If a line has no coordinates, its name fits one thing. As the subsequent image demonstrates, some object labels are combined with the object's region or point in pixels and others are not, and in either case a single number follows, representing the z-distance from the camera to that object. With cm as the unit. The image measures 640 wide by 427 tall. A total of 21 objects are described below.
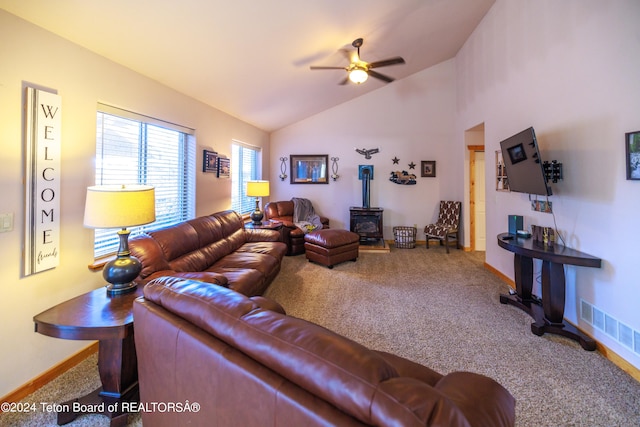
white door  544
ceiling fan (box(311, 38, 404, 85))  338
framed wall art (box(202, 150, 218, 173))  393
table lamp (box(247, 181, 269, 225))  481
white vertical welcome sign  179
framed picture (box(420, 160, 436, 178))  613
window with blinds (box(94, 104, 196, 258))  246
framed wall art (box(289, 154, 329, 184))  649
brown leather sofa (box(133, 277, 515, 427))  66
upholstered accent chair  546
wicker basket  580
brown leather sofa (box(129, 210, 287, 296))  228
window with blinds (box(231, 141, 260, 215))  514
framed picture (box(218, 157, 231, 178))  430
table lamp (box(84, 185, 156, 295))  167
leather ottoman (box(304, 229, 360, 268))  436
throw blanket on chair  578
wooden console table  230
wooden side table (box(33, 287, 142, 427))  141
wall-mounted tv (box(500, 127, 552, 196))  258
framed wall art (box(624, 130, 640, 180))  196
